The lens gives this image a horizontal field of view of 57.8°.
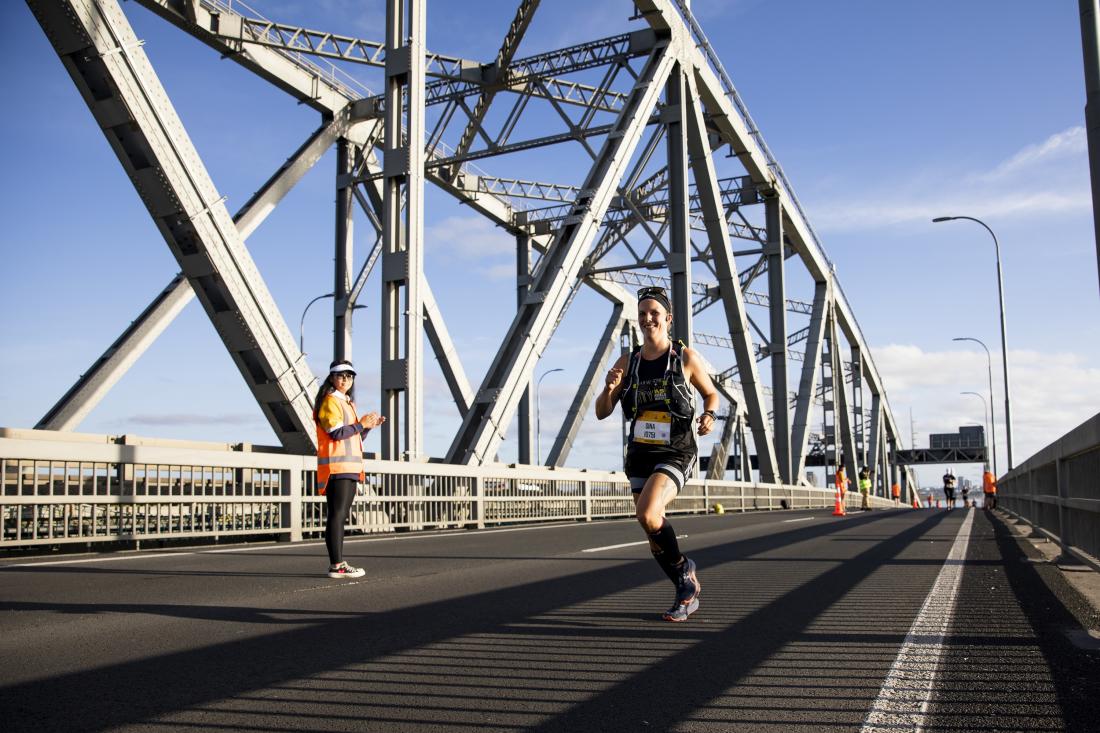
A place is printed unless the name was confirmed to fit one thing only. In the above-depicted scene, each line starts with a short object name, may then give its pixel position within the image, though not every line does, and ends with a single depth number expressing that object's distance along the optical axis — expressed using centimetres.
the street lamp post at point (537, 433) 5708
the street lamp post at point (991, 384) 5003
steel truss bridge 1659
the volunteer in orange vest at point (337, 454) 742
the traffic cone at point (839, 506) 2739
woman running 546
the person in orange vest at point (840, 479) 2817
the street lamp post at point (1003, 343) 3497
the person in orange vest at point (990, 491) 3369
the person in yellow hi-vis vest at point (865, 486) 3711
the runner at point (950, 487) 4844
